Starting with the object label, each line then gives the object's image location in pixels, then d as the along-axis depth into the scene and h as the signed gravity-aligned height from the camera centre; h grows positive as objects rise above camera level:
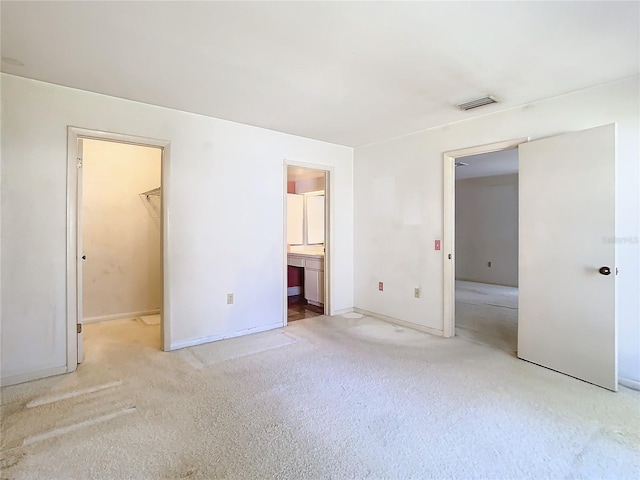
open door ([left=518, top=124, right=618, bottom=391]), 2.61 -0.12
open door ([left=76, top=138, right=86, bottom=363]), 2.96 -0.18
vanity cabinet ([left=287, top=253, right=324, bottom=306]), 5.21 -0.57
